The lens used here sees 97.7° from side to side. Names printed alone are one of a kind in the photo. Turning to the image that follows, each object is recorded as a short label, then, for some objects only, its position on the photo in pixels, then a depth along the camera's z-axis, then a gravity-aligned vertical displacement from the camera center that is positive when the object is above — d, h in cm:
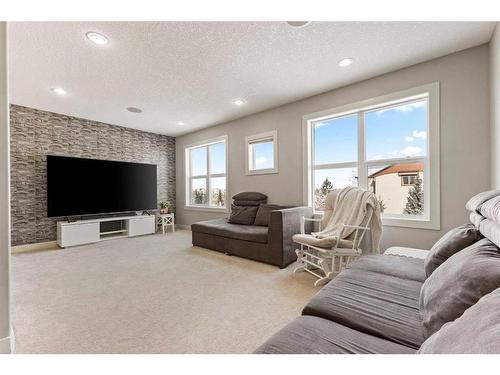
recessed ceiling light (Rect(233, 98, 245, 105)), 363 +144
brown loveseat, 289 -71
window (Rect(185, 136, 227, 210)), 509 +30
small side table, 528 -82
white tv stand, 392 -84
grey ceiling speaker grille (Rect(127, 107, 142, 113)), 391 +142
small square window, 401 +66
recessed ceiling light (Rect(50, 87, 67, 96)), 310 +142
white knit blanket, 249 -34
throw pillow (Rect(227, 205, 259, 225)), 389 -52
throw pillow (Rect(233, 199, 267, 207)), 409 -31
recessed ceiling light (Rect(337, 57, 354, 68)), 247 +143
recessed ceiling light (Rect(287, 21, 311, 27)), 188 +141
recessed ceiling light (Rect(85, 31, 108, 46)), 201 +142
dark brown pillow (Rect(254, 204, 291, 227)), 366 -46
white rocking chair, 235 -70
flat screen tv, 391 +3
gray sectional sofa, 60 -57
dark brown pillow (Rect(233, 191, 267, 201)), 412 -18
